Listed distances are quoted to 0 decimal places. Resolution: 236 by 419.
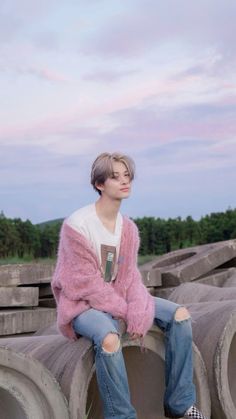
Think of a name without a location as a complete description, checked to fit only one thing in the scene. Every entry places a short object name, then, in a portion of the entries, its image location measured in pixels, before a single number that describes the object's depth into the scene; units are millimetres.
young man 3725
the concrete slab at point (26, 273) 7402
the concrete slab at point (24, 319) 6986
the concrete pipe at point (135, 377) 3764
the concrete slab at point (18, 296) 7168
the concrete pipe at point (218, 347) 4301
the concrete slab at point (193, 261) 8594
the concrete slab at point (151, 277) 8320
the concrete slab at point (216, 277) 8680
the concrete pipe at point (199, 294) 5570
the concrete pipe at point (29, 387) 3648
